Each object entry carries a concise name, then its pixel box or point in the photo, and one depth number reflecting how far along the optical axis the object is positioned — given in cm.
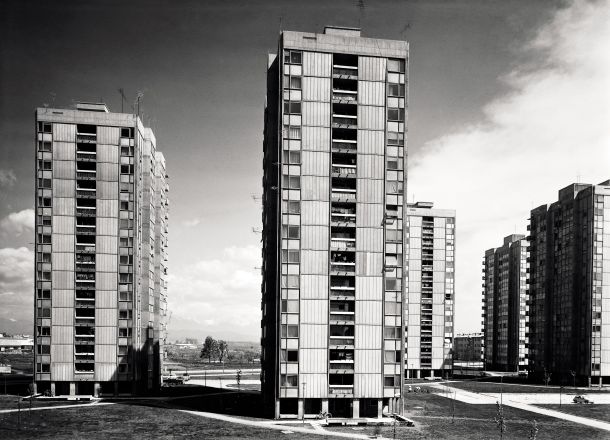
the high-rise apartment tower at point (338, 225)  8481
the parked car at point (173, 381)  14412
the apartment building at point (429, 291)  16662
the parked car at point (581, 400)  10900
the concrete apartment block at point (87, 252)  10938
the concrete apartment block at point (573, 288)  13950
